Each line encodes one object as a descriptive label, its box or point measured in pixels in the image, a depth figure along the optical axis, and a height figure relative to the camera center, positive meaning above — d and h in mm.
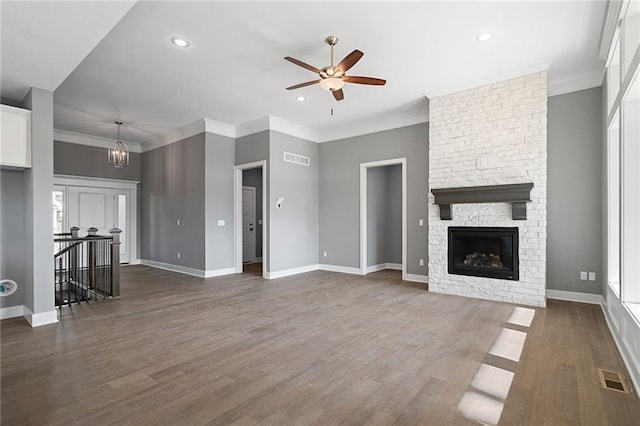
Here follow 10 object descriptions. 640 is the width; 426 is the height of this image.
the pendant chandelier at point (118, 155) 6344 +1167
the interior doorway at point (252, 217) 8907 -171
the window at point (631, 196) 2787 +145
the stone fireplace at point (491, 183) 4320 +425
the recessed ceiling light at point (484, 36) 3484 +2000
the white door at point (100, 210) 7609 +32
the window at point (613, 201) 3572 +118
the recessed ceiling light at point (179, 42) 3500 +1955
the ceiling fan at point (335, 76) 3370 +1561
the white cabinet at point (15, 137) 3408 +837
